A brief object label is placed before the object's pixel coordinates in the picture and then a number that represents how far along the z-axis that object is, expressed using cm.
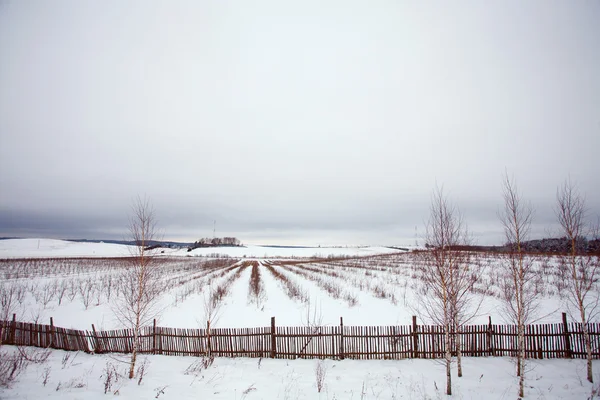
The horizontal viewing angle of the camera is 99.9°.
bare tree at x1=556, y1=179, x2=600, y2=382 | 859
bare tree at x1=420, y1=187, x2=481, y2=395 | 847
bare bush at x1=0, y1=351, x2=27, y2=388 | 849
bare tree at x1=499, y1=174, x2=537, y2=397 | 801
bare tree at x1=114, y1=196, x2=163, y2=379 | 945
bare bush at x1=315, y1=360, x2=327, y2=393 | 851
